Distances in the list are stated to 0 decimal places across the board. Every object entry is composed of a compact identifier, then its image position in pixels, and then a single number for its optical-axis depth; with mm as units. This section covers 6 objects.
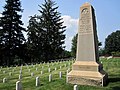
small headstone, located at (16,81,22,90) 5996
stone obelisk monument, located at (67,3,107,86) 6662
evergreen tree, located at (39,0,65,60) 29142
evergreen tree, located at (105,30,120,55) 48436
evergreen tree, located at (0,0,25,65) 25499
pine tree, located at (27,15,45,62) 28788
